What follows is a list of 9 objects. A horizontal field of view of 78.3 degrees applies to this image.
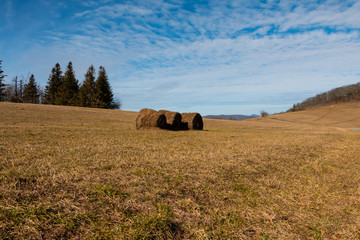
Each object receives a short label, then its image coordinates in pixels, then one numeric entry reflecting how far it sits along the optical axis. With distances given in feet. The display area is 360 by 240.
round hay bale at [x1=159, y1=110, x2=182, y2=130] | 63.27
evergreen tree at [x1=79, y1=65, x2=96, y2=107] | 204.33
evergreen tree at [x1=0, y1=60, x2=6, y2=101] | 207.21
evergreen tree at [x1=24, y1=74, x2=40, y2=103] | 235.20
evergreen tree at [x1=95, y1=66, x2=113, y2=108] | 204.07
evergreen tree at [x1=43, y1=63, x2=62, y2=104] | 222.38
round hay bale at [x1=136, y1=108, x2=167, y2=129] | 58.29
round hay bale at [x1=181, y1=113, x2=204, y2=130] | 69.36
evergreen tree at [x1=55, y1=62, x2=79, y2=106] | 209.77
